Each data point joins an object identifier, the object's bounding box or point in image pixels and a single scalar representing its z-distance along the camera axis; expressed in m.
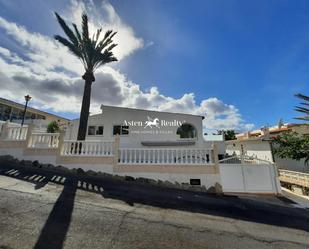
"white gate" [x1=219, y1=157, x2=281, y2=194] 8.24
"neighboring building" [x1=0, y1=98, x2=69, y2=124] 29.72
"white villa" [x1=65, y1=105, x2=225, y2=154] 15.64
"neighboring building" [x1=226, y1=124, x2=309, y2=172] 14.66
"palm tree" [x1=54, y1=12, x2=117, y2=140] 11.52
